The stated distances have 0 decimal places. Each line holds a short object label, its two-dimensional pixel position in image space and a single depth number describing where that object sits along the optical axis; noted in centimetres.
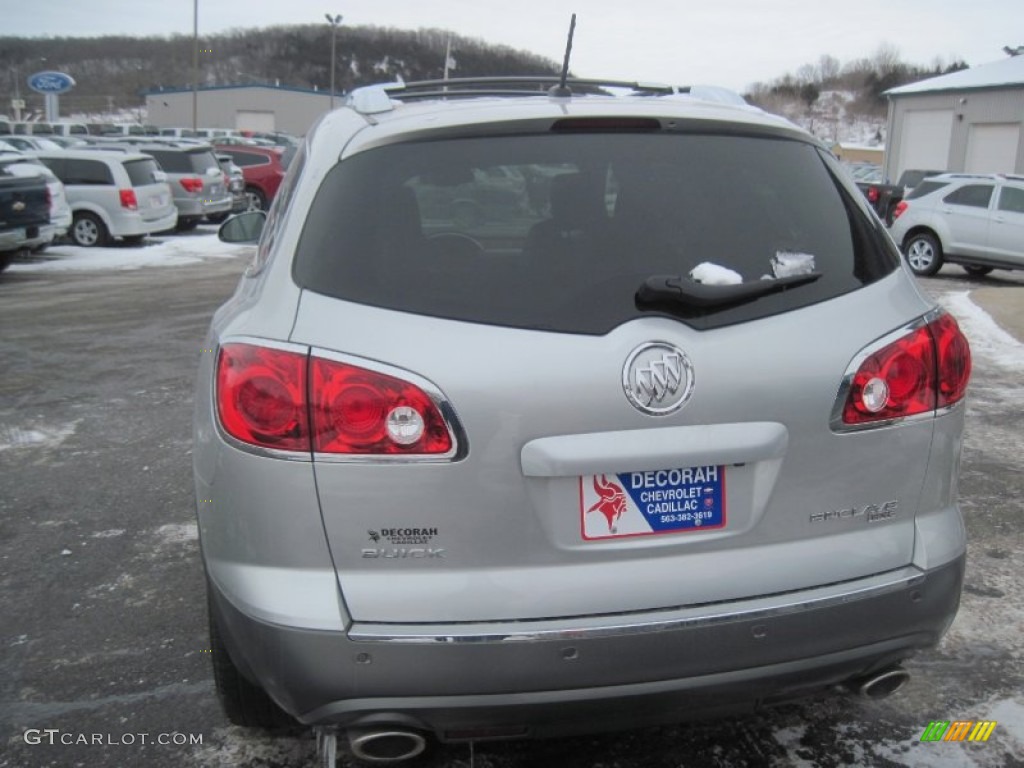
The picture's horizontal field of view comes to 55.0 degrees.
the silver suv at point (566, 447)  209
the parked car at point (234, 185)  2284
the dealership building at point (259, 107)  8356
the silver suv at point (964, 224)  1535
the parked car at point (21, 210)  1330
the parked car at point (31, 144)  2648
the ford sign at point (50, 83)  5062
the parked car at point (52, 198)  1398
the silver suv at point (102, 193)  1723
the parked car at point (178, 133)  4578
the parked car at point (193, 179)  2025
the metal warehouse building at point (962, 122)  3250
